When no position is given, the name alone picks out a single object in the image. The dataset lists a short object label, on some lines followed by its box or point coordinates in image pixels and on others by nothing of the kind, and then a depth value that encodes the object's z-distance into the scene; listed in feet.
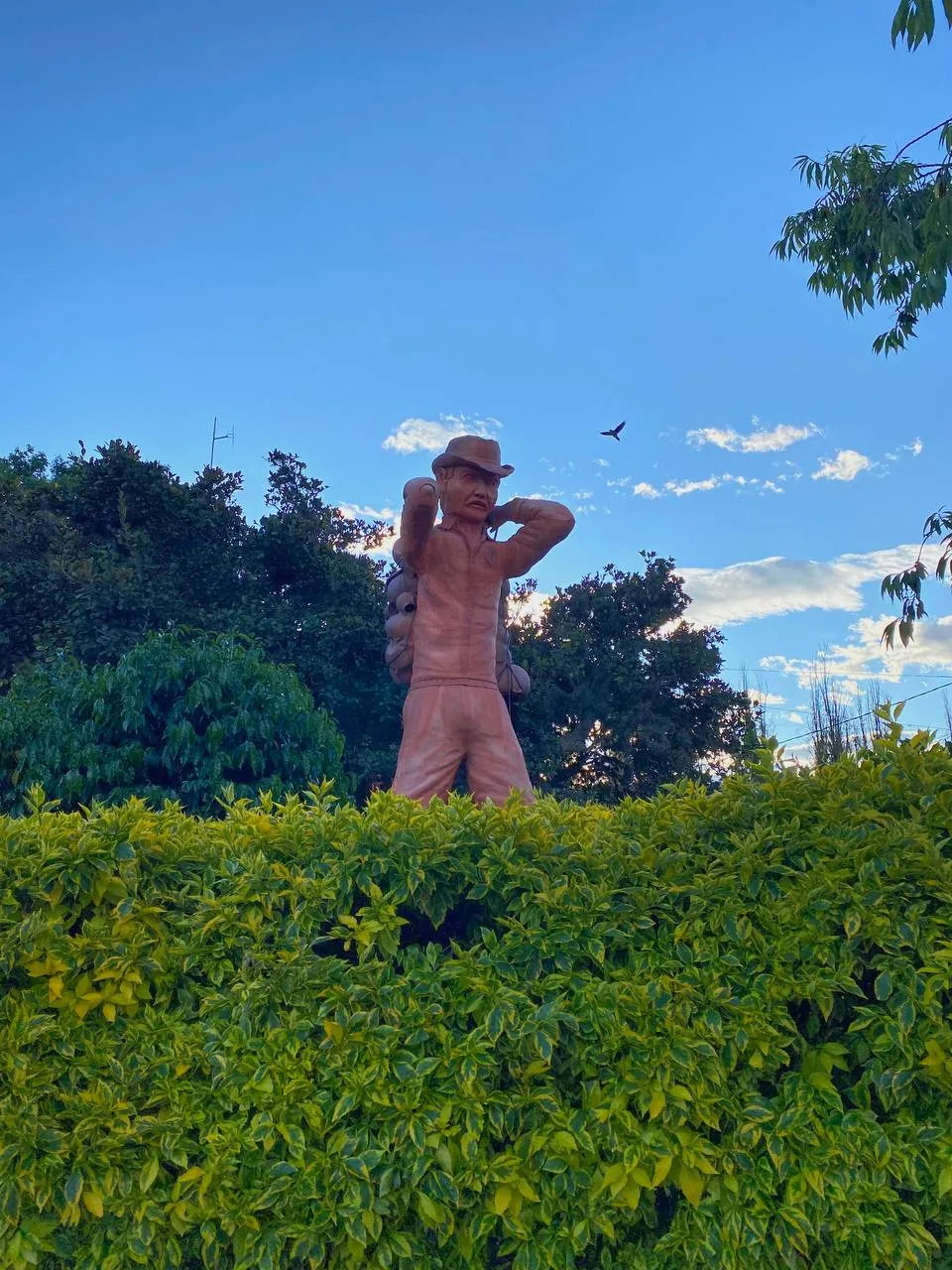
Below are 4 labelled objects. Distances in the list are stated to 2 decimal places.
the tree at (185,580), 50.01
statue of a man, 16.93
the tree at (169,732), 27.96
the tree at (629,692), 64.18
